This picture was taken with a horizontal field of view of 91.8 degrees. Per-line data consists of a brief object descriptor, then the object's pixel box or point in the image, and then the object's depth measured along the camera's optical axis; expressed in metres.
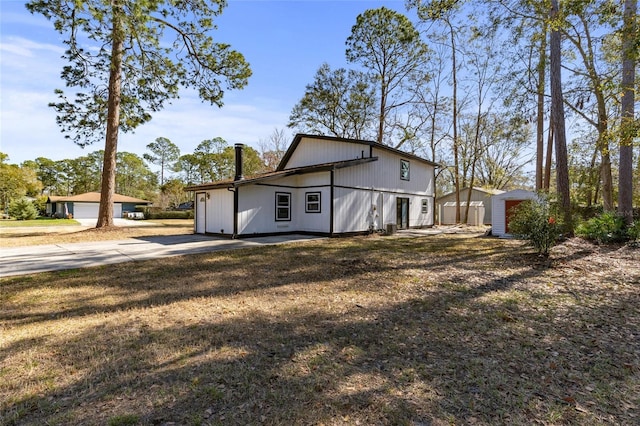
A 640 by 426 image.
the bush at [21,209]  30.43
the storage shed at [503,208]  14.43
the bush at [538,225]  8.53
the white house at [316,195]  13.88
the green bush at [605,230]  11.09
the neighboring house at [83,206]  35.94
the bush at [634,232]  10.73
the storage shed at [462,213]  25.91
